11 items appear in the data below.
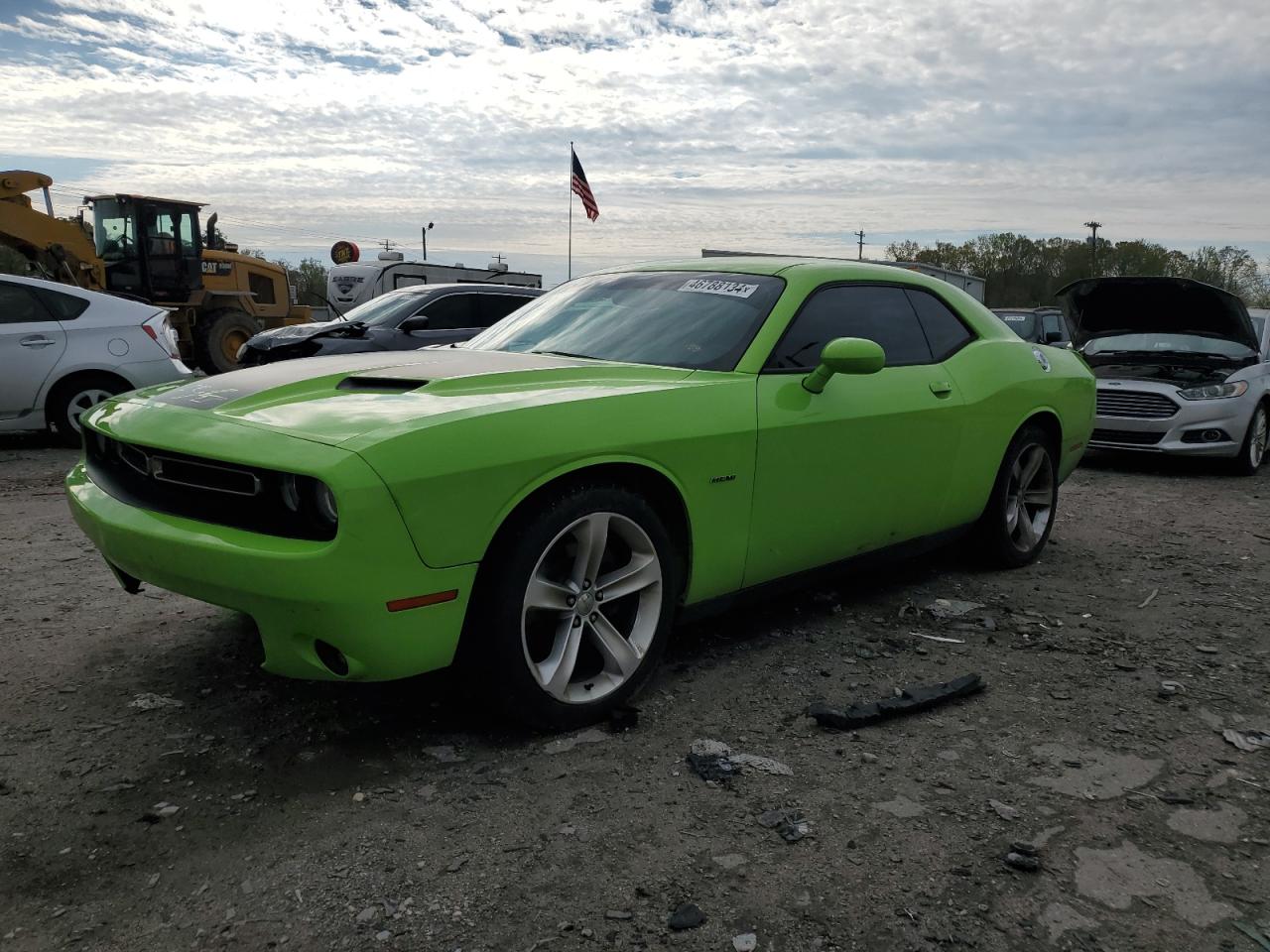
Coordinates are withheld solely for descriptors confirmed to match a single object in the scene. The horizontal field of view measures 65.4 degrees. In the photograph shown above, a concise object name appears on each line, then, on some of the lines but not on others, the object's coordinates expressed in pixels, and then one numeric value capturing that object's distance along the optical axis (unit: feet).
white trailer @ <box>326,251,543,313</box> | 72.68
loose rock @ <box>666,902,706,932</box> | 6.80
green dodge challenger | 8.12
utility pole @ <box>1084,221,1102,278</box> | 214.07
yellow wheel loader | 45.91
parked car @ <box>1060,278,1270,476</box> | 27.71
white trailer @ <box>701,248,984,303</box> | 68.87
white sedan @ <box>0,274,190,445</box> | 25.62
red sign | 81.10
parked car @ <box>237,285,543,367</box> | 30.78
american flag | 67.97
